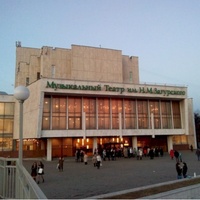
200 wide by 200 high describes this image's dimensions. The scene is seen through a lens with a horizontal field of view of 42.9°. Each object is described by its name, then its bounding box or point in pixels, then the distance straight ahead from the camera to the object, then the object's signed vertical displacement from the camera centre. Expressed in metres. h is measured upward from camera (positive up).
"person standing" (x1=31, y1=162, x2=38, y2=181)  16.90 -2.02
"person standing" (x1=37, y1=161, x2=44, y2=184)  17.95 -2.11
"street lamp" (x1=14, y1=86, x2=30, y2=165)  8.83 +1.66
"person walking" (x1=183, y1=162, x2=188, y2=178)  16.77 -2.02
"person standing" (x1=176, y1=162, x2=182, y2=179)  16.44 -1.97
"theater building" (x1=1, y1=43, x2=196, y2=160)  40.84 +6.07
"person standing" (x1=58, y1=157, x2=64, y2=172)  23.75 -2.21
